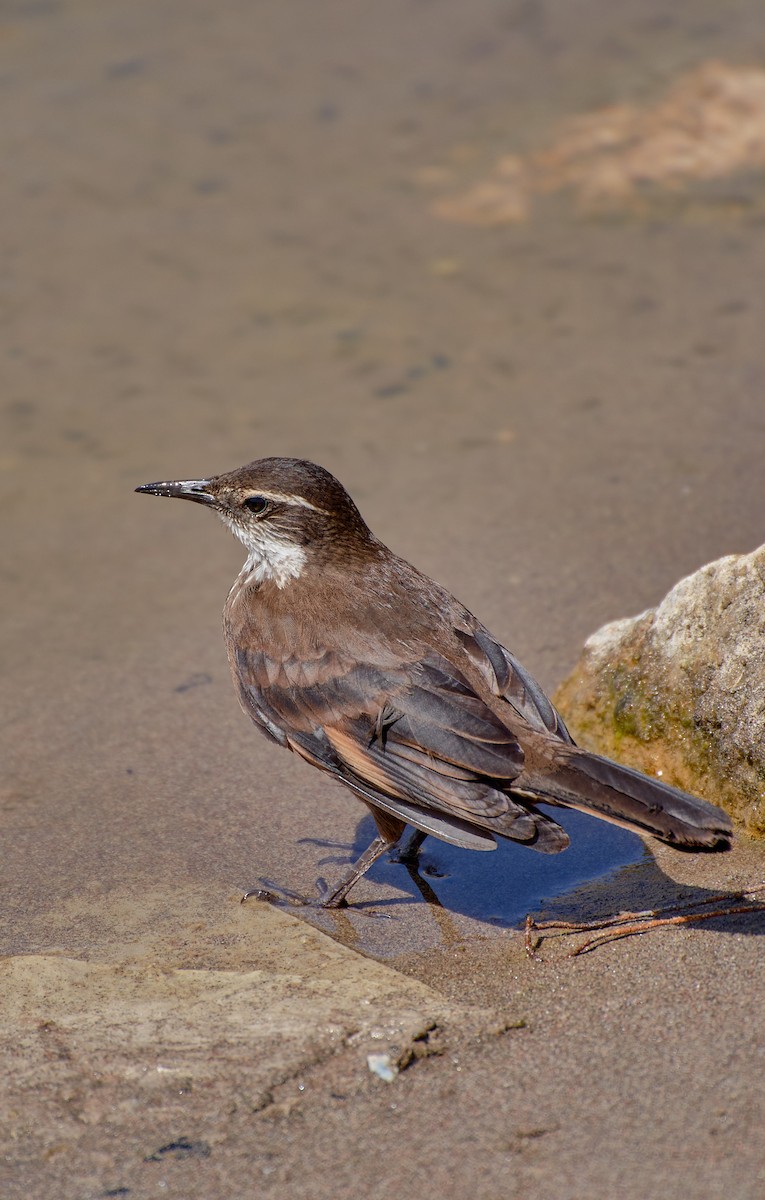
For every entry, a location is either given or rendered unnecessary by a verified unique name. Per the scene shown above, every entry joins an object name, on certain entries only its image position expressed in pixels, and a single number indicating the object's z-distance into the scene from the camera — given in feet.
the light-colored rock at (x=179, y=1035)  23.34
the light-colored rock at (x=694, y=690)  30.89
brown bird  28.66
